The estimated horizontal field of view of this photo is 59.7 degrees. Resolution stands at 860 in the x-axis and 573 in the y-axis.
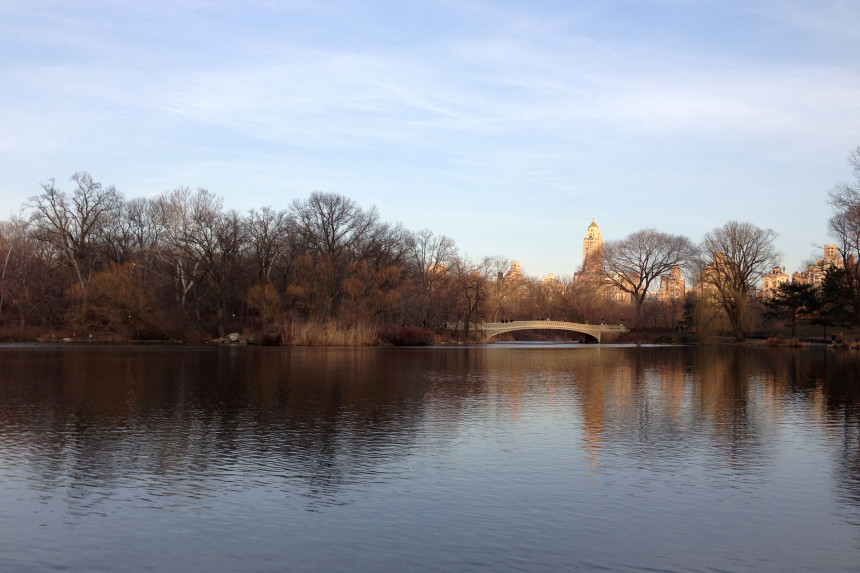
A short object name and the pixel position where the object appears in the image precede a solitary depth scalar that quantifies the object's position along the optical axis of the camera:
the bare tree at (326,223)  77.06
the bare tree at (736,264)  82.12
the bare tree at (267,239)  78.81
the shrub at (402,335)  70.62
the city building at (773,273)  85.64
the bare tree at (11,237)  74.25
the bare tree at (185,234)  73.88
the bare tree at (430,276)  80.81
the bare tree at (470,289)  85.56
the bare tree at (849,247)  59.64
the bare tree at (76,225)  74.19
